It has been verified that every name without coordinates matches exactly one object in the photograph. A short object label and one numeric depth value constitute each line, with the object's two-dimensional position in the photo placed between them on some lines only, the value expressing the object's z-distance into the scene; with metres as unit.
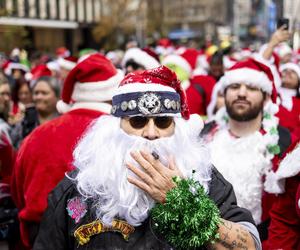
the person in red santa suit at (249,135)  4.32
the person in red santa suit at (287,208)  3.29
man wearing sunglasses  2.48
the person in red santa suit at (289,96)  5.86
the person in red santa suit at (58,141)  3.71
